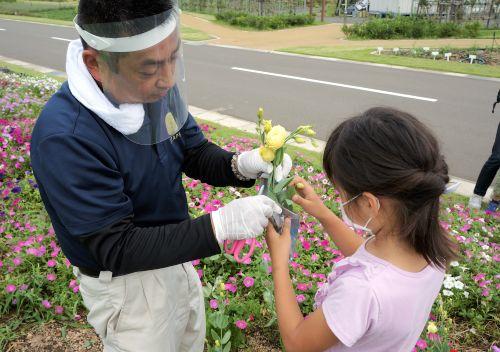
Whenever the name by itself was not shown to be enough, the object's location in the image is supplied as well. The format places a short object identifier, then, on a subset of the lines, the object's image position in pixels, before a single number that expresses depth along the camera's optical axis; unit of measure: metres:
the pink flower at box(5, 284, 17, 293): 2.30
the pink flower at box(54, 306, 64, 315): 2.29
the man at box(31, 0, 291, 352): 1.19
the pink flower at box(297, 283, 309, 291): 2.34
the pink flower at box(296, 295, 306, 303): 2.26
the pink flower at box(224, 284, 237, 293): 2.41
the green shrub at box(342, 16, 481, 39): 14.55
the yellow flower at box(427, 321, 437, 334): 1.62
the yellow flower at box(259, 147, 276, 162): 1.55
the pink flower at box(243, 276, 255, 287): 2.36
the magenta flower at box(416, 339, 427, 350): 1.85
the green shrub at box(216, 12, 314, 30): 18.42
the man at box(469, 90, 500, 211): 3.85
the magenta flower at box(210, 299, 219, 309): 2.15
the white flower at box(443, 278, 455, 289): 2.37
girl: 1.08
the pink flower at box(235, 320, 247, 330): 2.05
